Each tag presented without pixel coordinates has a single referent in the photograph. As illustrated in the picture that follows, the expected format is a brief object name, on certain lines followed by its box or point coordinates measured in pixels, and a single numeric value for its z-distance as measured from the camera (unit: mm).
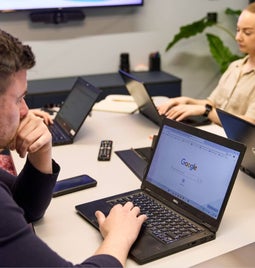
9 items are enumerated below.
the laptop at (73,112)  1880
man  820
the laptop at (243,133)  1382
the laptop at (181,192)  1085
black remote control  1662
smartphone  1382
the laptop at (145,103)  1976
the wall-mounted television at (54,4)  3215
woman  2113
